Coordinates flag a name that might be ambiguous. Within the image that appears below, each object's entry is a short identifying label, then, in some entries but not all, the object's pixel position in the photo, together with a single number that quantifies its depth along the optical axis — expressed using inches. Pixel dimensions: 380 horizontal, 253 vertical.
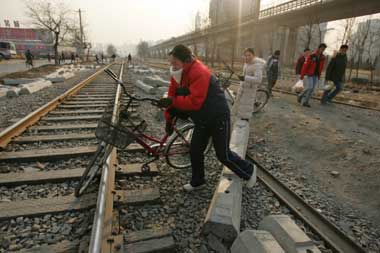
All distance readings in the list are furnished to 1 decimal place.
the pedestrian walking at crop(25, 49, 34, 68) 948.3
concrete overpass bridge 983.0
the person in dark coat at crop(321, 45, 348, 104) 344.0
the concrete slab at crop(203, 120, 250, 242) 91.7
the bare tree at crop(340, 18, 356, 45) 753.6
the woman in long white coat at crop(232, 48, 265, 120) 217.8
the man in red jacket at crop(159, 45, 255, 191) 105.7
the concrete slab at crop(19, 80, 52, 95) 372.2
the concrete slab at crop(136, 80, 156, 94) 392.8
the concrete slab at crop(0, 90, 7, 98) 346.8
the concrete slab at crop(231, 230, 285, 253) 74.9
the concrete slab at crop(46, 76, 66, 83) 531.2
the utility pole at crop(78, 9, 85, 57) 1945.7
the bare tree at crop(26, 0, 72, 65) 1243.2
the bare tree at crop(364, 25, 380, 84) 808.1
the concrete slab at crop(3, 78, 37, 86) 478.3
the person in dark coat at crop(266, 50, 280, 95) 378.0
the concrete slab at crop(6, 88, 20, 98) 346.6
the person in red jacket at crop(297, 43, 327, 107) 328.8
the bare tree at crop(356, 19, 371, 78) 753.3
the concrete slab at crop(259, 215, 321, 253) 77.5
